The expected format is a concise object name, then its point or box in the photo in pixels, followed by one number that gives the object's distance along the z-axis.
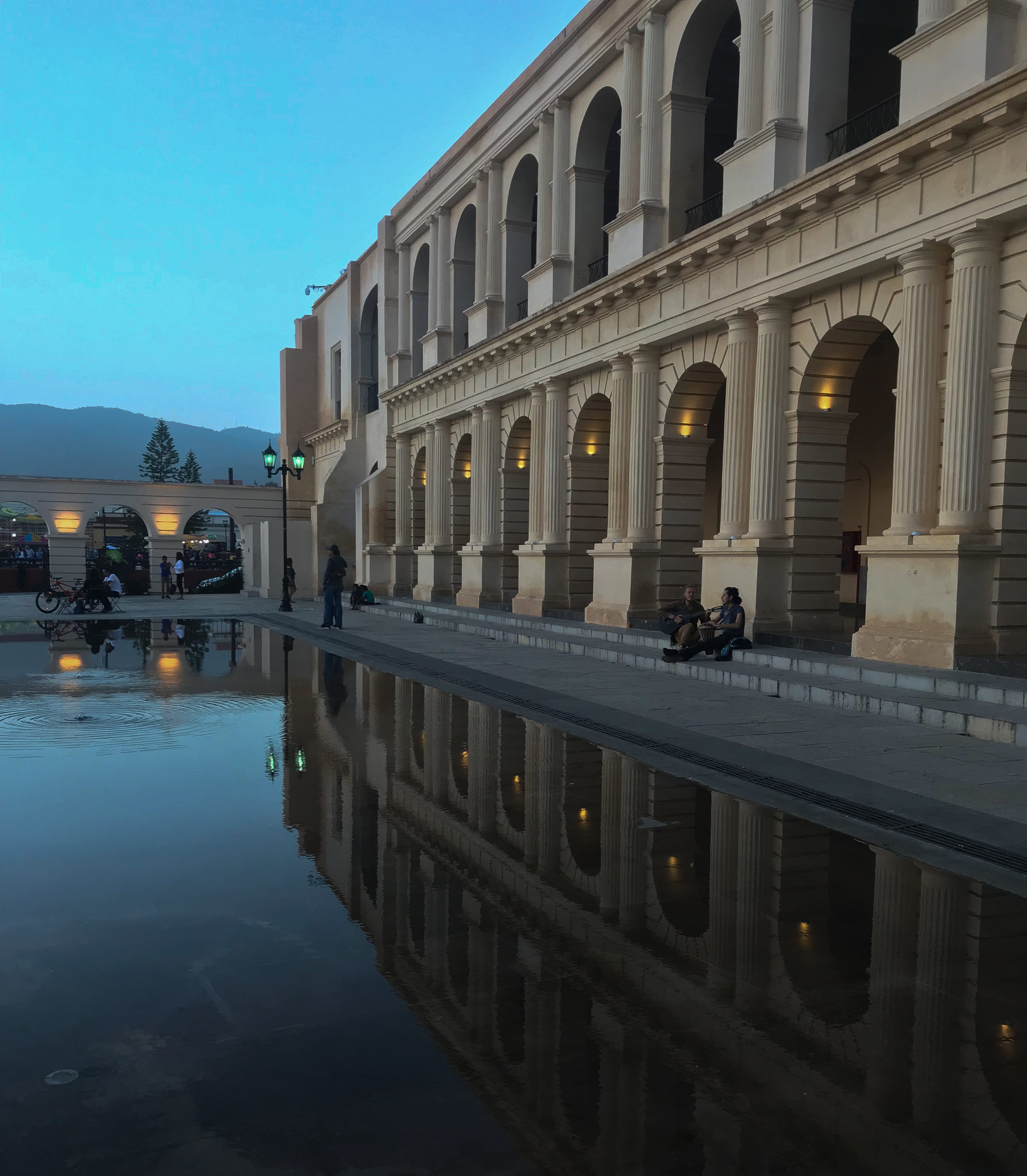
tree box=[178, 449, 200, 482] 98.25
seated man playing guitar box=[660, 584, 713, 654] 13.30
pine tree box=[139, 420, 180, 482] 92.44
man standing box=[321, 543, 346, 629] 19.53
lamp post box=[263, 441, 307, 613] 25.81
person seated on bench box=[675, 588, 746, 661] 13.07
